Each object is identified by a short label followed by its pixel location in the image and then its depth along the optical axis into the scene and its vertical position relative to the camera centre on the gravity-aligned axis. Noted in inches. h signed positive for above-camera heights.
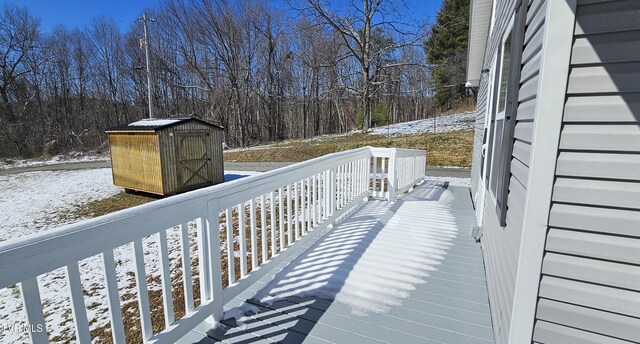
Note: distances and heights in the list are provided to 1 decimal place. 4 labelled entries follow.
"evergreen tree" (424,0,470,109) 860.0 +240.0
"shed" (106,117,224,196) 360.8 -34.7
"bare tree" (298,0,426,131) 702.5 +240.4
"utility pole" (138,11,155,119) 627.8 +169.6
